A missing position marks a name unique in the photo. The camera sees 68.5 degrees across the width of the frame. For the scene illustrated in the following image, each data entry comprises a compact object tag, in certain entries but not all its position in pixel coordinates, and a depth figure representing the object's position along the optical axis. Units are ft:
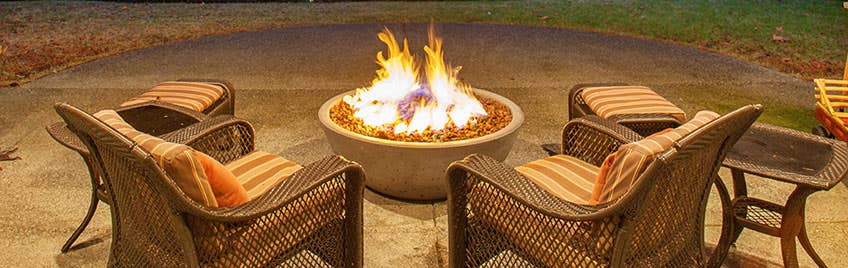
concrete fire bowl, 10.63
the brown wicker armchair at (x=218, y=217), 6.41
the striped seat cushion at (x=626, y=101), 12.14
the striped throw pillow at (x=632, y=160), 6.39
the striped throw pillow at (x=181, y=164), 6.29
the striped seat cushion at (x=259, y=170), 9.00
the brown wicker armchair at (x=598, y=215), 6.39
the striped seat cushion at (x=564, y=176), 8.63
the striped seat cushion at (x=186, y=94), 12.54
